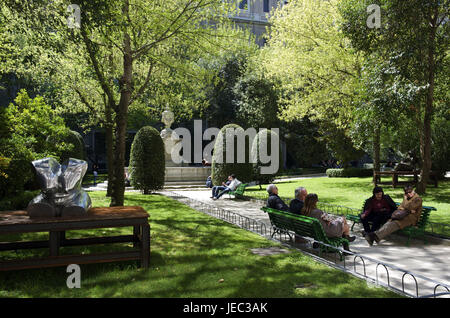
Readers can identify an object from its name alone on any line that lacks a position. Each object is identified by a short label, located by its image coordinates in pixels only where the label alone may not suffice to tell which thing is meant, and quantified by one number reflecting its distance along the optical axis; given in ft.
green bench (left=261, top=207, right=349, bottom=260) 21.08
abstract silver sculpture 17.16
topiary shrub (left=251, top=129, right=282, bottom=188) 69.77
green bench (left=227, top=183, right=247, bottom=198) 51.34
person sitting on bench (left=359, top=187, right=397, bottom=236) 26.21
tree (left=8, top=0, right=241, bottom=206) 34.12
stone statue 79.82
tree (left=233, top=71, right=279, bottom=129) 112.57
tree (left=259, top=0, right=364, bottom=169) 61.21
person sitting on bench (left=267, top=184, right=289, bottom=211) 26.35
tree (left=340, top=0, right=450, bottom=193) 41.34
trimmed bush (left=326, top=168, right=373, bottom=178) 93.56
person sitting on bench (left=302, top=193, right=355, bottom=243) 22.24
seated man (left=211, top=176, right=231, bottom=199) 53.47
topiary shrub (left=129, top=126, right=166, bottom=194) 57.31
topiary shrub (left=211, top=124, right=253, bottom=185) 62.18
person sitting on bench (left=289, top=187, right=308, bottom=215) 24.59
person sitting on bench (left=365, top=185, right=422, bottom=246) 24.68
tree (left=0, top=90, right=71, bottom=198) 38.45
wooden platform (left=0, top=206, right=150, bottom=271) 15.80
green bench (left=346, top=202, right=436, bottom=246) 24.82
